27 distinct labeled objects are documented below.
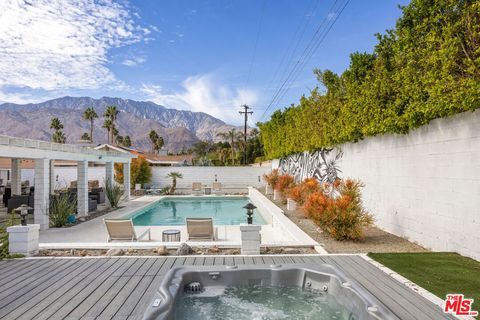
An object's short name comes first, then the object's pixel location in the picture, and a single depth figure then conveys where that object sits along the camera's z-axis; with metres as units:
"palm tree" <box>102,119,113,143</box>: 58.72
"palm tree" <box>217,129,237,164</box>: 56.47
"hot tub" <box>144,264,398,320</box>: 4.41
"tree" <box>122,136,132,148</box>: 77.44
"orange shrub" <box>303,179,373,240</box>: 7.56
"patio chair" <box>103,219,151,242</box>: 8.27
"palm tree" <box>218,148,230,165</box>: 53.66
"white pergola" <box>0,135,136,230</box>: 9.15
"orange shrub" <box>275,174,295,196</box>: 16.14
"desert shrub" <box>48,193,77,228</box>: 10.60
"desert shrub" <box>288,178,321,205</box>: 12.55
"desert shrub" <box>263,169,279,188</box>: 18.77
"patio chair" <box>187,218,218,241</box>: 8.51
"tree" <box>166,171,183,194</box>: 23.04
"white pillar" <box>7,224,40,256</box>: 6.35
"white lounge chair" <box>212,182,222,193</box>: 24.53
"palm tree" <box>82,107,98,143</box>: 60.77
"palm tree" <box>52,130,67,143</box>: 55.53
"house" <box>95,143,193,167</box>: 35.75
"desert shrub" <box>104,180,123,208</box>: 14.99
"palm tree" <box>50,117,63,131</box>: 54.59
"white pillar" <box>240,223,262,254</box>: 6.50
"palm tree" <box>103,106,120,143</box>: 57.01
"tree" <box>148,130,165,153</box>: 70.07
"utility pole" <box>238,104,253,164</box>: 44.09
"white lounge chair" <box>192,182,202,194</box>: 23.80
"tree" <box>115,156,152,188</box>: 23.34
